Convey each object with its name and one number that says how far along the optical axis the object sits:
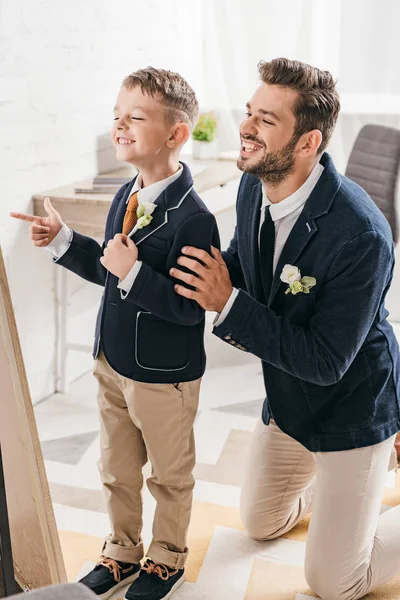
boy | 1.58
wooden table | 2.62
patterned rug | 1.87
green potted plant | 3.56
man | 1.58
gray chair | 3.06
